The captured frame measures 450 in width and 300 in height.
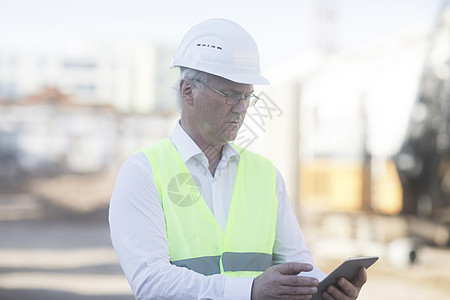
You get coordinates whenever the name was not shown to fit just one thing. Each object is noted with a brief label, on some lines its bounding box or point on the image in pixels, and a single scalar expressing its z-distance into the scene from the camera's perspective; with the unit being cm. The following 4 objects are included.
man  179
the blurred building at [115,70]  3674
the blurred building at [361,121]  1123
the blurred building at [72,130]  1736
